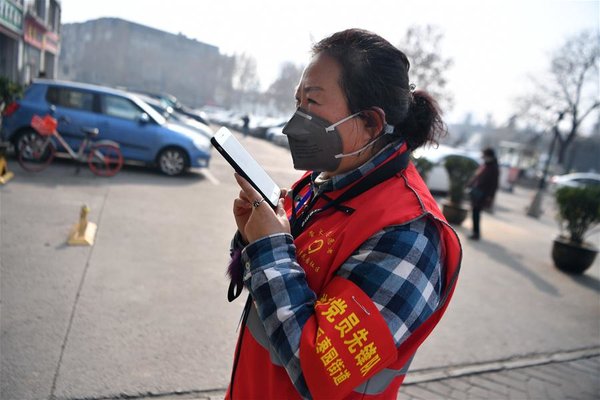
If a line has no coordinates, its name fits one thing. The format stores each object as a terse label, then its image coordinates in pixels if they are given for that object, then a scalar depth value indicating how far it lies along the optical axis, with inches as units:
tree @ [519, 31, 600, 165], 1243.2
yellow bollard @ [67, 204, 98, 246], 185.8
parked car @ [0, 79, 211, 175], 335.3
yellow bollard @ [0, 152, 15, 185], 256.4
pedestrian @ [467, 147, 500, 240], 332.2
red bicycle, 314.3
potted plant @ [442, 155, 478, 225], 377.1
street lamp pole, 553.6
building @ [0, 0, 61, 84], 332.1
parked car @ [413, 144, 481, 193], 549.6
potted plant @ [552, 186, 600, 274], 287.3
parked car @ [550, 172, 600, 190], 994.7
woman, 42.3
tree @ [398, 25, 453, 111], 1374.3
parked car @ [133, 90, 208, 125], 802.3
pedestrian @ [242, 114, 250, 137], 960.5
